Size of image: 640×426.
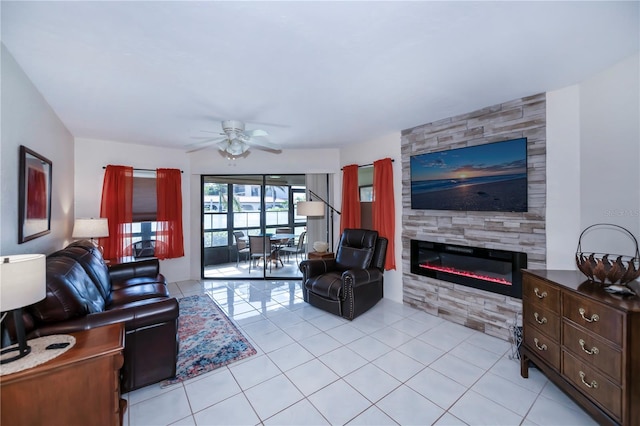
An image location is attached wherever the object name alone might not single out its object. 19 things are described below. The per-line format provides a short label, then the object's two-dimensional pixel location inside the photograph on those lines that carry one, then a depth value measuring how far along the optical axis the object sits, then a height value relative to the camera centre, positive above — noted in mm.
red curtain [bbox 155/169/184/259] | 4711 -30
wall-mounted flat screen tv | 2785 +397
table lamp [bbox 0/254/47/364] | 1235 -356
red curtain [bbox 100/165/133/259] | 4246 +74
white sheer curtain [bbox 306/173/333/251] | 5352 -135
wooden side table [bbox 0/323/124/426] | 1258 -894
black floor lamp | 4477 +77
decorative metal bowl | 1771 -405
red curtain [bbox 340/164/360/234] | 4617 +251
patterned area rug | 2432 -1387
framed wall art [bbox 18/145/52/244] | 2092 +163
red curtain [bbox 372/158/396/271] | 4023 +125
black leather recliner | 3385 -885
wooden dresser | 1492 -860
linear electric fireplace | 2865 -660
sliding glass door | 5340 -219
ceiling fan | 3008 +870
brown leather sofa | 1725 -737
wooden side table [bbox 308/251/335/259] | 4484 -726
